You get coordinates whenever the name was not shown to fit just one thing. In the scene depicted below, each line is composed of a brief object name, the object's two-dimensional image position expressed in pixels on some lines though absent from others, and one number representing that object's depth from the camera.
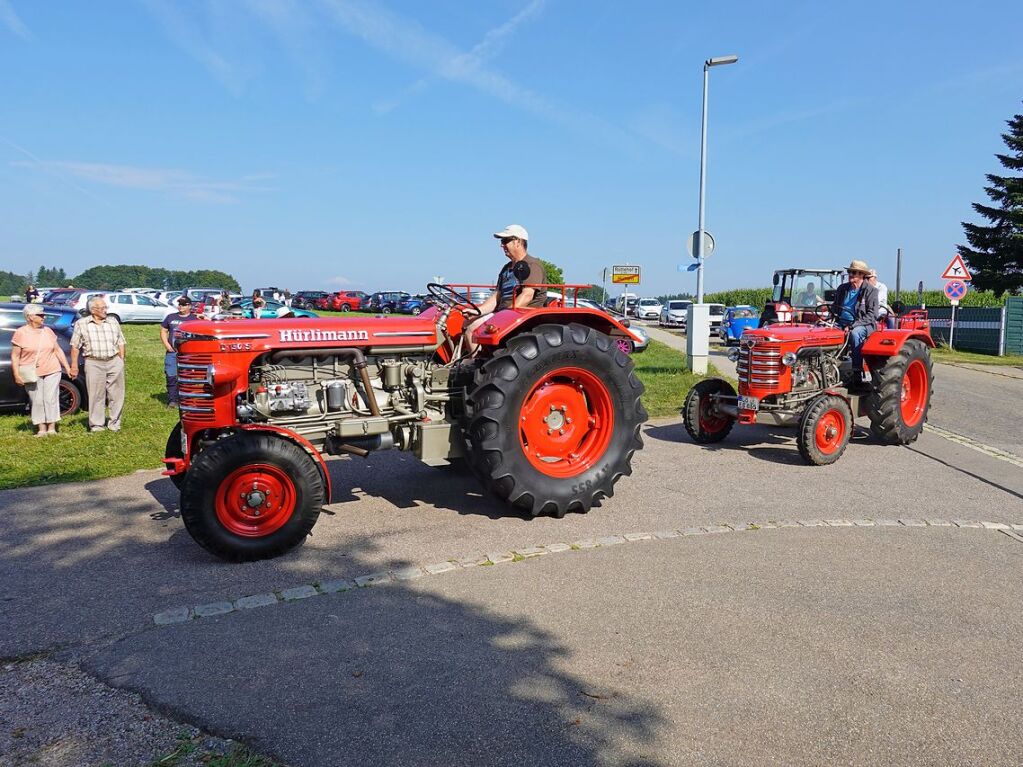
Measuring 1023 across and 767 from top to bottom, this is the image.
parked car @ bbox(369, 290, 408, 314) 44.16
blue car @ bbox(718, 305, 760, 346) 26.39
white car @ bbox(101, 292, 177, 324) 31.59
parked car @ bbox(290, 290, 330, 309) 52.06
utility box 15.76
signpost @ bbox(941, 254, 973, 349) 19.81
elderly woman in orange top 8.95
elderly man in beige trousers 9.28
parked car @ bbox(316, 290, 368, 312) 49.95
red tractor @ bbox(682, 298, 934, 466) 7.78
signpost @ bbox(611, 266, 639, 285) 23.92
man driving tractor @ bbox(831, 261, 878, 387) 8.88
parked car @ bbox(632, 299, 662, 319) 48.86
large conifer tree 38.28
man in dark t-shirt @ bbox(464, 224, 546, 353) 6.23
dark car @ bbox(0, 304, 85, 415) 9.96
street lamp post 16.22
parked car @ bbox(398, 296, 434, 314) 42.28
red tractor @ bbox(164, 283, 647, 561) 4.74
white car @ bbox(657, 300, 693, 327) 41.56
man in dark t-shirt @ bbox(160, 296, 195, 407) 10.57
